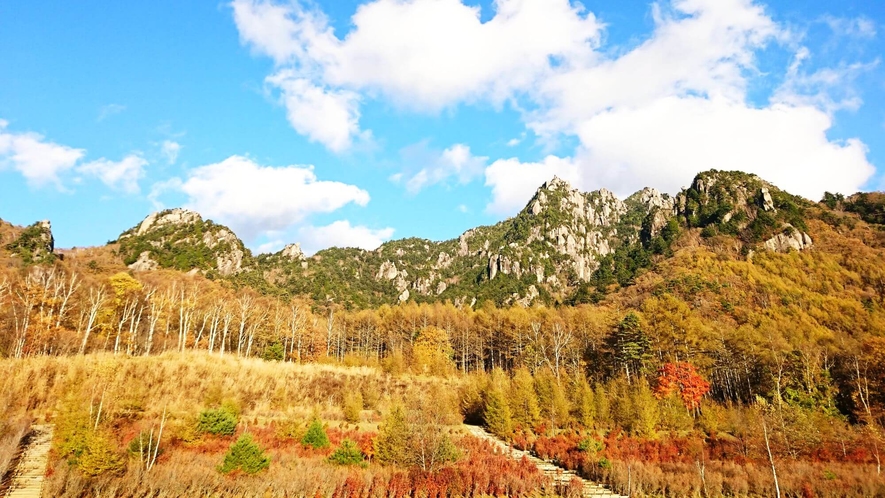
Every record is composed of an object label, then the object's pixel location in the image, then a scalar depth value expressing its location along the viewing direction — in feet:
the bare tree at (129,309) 153.09
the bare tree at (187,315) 134.99
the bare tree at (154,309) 130.93
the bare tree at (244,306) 159.46
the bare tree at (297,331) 191.72
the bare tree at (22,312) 108.99
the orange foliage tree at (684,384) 128.57
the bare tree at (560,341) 183.06
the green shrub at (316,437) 68.59
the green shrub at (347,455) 58.80
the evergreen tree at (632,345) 154.40
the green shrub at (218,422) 64.69
